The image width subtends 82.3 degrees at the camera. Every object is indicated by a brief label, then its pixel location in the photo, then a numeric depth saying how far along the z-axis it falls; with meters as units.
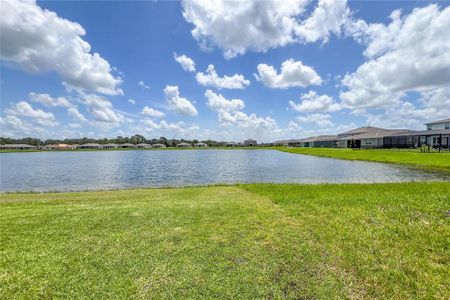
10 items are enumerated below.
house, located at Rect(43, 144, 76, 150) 179.89
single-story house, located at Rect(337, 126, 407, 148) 77.75
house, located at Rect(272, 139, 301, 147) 174.68
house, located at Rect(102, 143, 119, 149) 185.88
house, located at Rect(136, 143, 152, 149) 188.75
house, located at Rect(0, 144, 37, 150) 167.75
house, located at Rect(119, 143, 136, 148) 192.50
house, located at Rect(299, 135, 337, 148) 111.76
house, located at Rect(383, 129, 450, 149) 57.18
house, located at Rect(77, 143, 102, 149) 185.88
